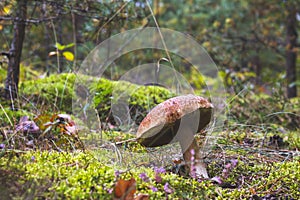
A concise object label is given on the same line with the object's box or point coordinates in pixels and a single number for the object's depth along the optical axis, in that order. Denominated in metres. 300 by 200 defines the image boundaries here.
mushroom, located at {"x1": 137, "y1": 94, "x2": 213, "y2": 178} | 1.49
